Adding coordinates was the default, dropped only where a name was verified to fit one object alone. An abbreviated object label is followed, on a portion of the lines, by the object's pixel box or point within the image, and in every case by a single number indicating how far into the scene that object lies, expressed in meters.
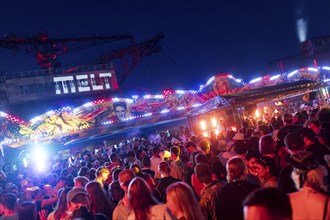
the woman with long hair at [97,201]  4.89
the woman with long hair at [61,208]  4.80
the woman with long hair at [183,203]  3.37
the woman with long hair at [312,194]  2.56
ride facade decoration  16.91
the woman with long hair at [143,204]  3.40
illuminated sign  37.72
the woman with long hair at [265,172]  4.40
